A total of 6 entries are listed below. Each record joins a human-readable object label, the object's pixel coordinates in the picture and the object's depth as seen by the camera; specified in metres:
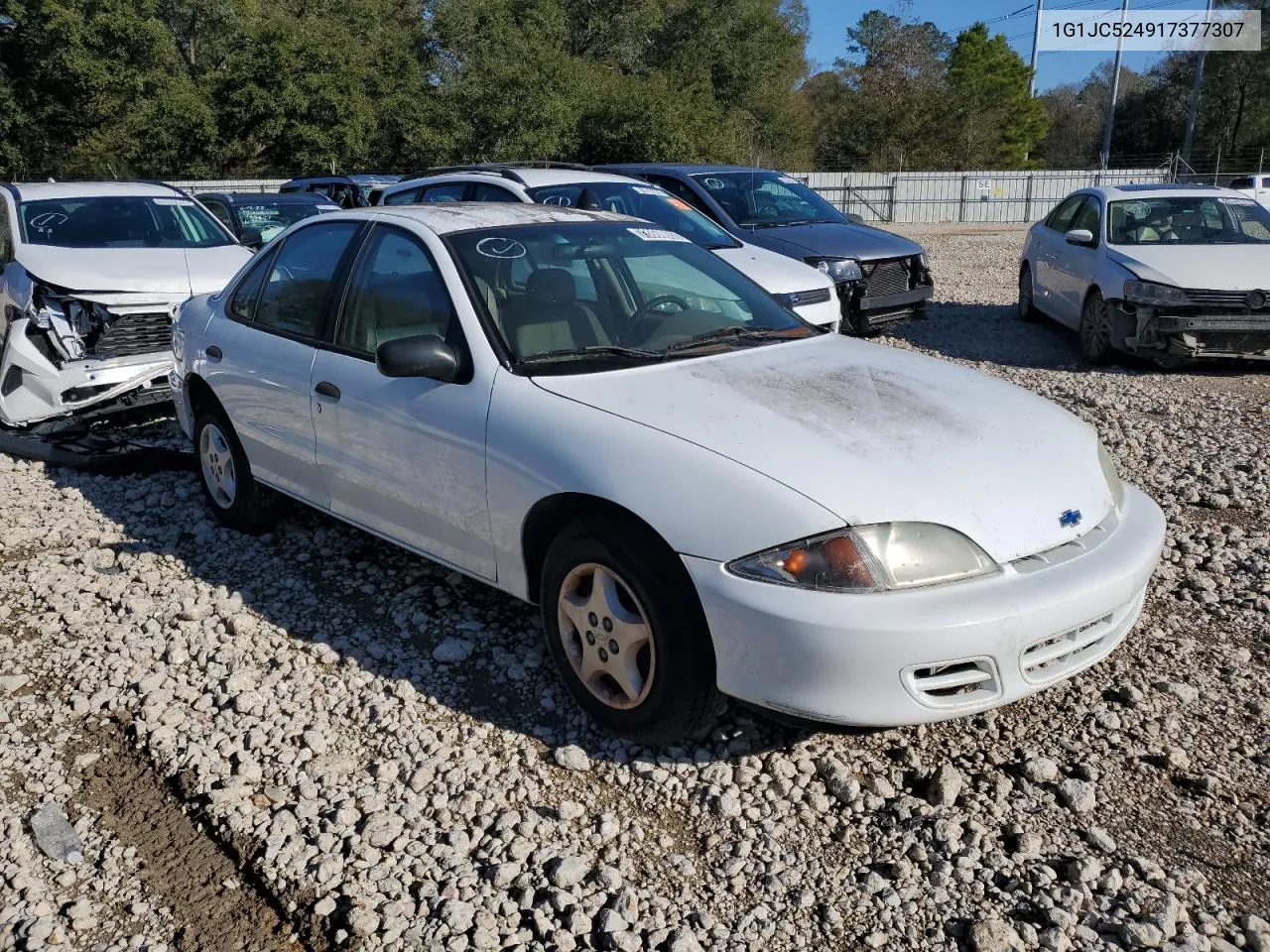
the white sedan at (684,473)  2.97
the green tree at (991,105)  51.12
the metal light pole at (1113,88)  45.06
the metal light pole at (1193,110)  43.03
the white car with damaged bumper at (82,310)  6.93
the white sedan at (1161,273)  8.85
